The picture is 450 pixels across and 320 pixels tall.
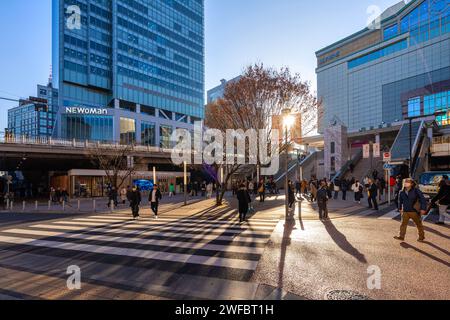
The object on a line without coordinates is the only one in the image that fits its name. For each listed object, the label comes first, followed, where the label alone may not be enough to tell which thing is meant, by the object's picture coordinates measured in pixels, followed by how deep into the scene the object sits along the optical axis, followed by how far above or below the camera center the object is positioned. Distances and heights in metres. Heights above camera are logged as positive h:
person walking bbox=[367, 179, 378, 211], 13.77 -1.32
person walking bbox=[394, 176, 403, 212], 15.31 -0.93
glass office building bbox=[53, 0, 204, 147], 49.31 +21.40
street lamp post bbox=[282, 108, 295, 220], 12.70 +2.45
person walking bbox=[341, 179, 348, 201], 19.20 -1.51
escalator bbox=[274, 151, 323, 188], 33.59 -0.07
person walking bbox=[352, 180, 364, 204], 16.06 -1.41
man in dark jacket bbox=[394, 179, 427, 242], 7.25 -1.10
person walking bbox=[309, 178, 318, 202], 17.40 -1.23
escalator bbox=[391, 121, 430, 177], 26.71 +2.05
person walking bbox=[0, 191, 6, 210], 29.55 -3.22
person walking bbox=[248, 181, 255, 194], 23.95 -1.70
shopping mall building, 56.88 +25.31
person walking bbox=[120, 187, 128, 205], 22.26 -2.23
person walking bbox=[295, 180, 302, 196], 25.00 -1.73
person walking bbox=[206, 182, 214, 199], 25.83 -2.18
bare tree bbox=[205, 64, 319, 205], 17.84 +4.67
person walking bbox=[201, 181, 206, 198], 31.44 -2.36
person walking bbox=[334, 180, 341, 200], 20.64 -1.57
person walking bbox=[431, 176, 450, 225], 9.16 -1.07
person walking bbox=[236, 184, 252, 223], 11.49 -1.37
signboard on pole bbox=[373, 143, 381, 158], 17.27 +1.09
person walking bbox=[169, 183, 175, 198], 32.03 -2.43
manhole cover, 4.12 -2.02
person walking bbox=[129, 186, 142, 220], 13.34 -1.58
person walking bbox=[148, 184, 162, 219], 13.28 -1.40
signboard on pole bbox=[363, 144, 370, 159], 18.25 +1.19
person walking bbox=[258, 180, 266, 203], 18.58 -1.61
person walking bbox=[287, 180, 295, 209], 14.57 -1.62
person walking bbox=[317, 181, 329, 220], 11.56 -1.42
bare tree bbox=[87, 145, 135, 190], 27.55 +1.68
